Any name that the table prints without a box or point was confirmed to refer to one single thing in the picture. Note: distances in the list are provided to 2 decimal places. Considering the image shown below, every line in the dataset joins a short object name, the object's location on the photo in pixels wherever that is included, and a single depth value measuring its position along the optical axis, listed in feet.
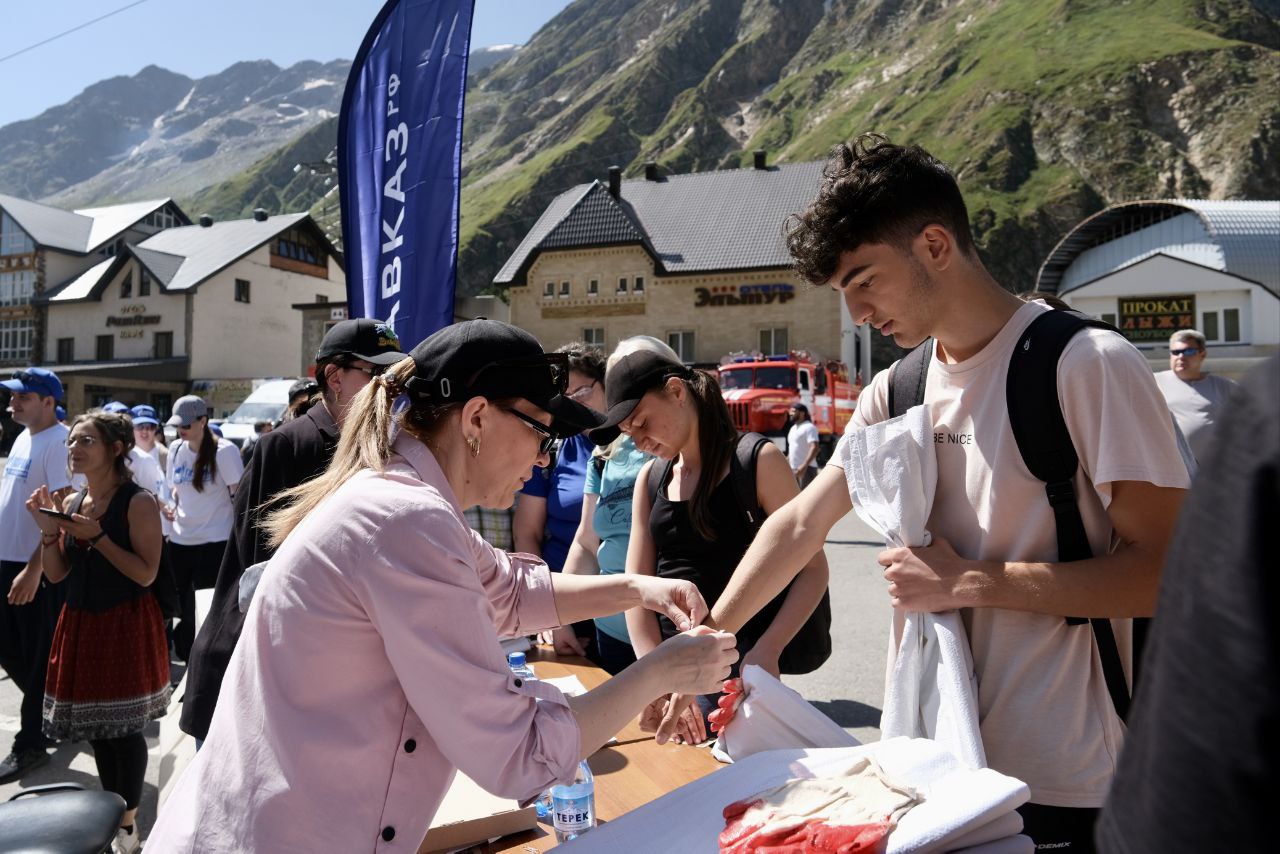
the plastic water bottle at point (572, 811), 6.69
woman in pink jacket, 4.63
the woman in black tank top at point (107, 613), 12.98
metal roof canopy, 118.11
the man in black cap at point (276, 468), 9.48
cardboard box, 6.72
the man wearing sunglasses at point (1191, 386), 22.63
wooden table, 7.03
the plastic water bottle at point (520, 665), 10.81
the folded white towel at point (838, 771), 4.45
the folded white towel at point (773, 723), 6.08
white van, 67.72
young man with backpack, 5.33
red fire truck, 69.31
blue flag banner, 13.65
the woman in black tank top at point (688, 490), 9.98
